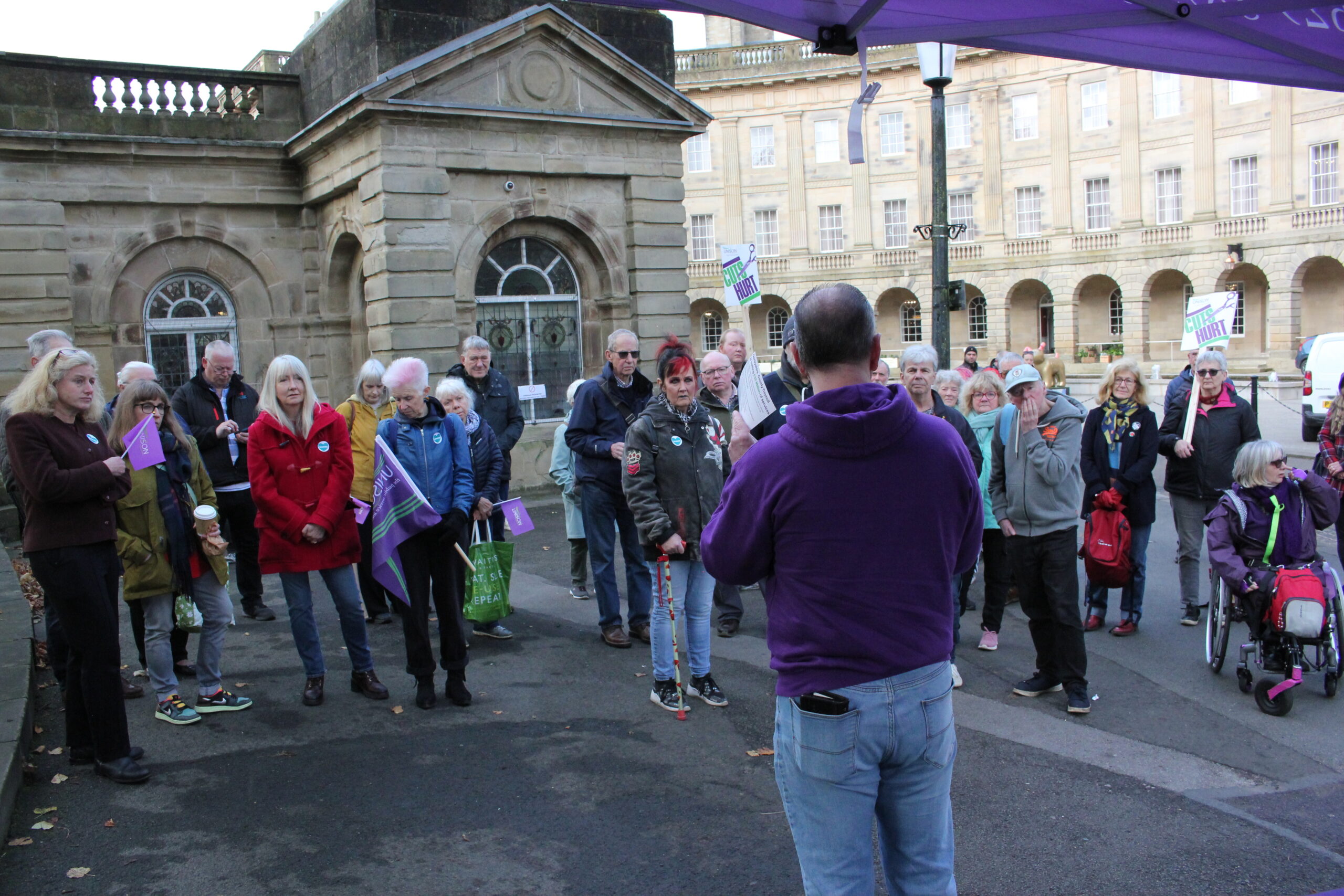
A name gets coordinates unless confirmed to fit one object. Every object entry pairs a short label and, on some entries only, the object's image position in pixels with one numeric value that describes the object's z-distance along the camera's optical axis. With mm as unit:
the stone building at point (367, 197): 13508
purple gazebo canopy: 4062
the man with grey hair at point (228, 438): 8445
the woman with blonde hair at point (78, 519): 4922
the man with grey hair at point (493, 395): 8711
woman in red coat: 6023
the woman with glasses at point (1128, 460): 7641
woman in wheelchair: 6273
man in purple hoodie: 2568
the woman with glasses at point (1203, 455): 7832
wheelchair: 5980
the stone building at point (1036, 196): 43094
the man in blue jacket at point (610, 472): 7441
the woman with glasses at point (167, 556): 5859
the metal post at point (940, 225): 13500
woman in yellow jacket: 6996
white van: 19516
